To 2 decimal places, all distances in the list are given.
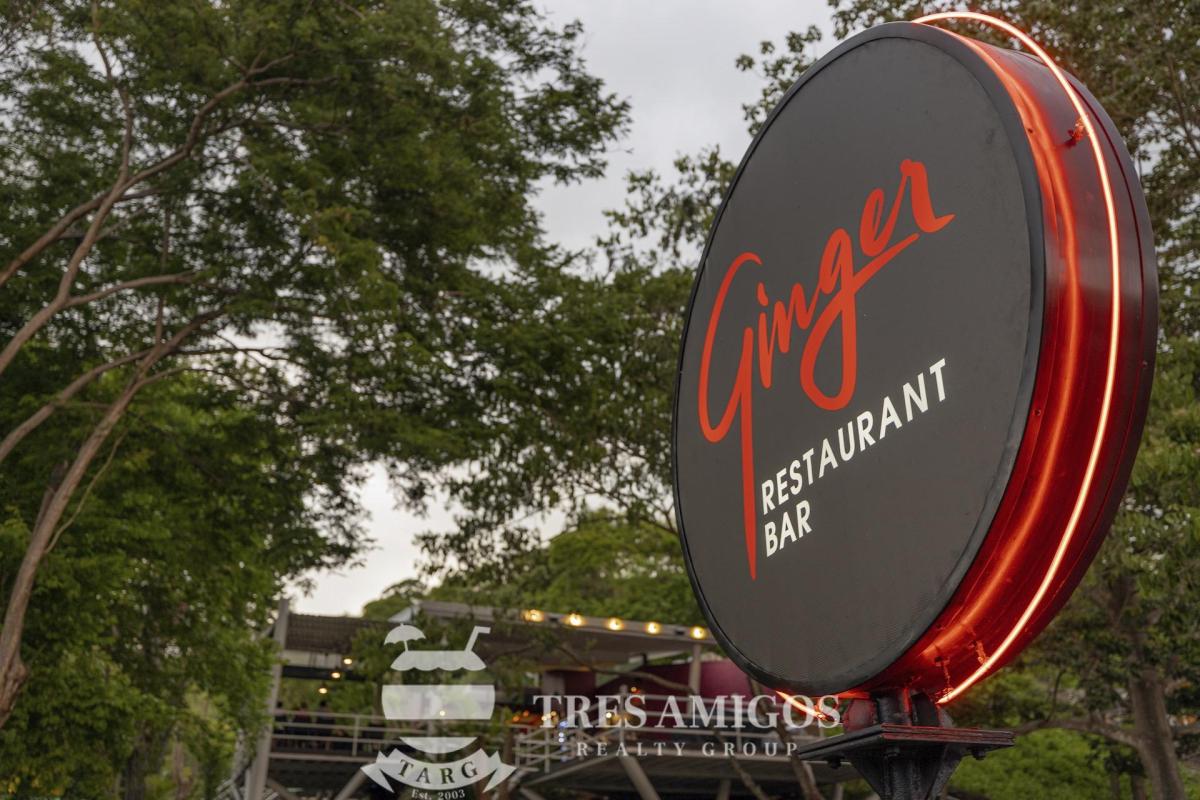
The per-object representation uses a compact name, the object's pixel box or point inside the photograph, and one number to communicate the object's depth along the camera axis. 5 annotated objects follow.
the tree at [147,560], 14.30
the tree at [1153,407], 10.17
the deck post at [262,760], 20.88
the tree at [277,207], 12.57
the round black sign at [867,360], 2.72
